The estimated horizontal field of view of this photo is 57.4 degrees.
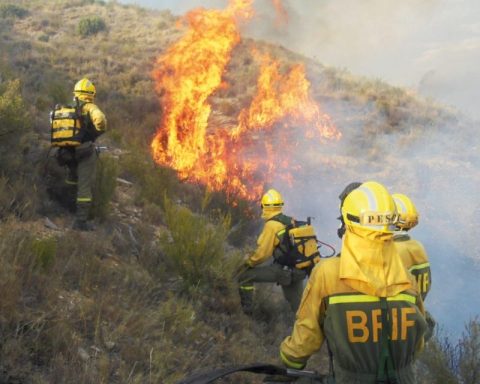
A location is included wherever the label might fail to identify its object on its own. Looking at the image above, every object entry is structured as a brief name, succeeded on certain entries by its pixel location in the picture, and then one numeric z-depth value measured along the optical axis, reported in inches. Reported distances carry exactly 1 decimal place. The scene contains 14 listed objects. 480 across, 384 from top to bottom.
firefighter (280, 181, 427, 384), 82.7
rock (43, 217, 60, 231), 199.2
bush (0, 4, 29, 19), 777.6
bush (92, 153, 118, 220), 228.5
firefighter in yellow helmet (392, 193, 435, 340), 138.8
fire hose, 89.2
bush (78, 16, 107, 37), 757.9
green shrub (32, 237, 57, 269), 145.1
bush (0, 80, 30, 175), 211.9
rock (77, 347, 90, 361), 117.7
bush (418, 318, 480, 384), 159.2
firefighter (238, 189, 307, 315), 211.5
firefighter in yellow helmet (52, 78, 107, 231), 214.5
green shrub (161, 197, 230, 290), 189.2
